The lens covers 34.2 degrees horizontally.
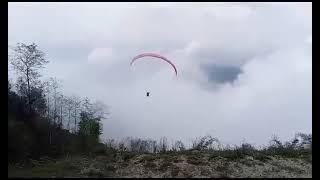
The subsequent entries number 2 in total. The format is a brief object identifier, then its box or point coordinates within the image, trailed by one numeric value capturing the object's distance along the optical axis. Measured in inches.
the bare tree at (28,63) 880.9
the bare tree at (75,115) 913.5
